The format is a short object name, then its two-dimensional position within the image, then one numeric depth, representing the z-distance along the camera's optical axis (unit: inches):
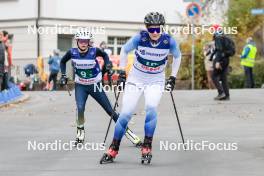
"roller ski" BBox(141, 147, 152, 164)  428.1
